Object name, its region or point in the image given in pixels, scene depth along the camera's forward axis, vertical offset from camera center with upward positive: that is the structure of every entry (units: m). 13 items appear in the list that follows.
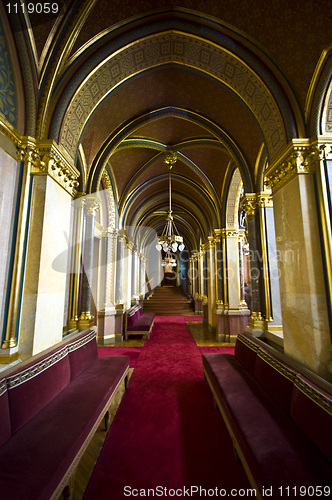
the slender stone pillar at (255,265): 3.91 +0.40
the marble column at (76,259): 4.32 +0.56
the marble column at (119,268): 6.58 +0.61
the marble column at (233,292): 6.13 -0.12
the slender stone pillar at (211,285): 7.25 +0.09
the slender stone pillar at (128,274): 7.96 +0.49
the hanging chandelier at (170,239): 6.21 +1.37
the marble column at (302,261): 2.24 +0.28
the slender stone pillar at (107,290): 6.04 -0.06
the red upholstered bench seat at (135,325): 6.23 -1.05
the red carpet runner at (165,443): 1.71 -1.46
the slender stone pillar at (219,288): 6.33 -0.01
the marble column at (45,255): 2.38 +0.38
